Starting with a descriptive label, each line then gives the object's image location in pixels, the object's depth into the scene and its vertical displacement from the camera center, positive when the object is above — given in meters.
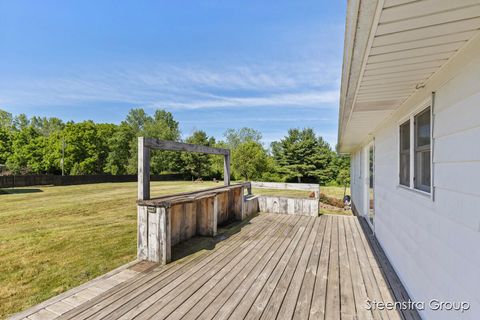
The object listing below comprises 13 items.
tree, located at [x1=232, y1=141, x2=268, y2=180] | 24.27 +0.06
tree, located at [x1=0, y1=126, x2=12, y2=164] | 25.36 +1.93
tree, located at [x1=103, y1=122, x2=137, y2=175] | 28.66 +1.26
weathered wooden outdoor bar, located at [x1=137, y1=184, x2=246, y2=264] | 3.01 -0.97
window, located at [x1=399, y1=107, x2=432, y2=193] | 2.13 +0.14
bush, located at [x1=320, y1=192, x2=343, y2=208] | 10.14 -1.85
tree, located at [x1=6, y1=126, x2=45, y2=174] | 25.08 +0.91
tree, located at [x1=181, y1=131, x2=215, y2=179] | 26.84 -0.11
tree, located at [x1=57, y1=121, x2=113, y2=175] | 26.48 +1.72
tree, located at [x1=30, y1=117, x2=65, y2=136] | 39.03 +6.85
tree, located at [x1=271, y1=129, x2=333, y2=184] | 23.22 +0.43
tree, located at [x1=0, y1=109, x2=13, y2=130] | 31.78 +6.17
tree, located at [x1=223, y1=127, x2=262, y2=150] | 39.41 +4.89
